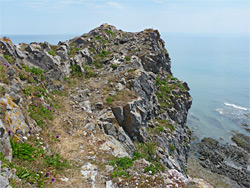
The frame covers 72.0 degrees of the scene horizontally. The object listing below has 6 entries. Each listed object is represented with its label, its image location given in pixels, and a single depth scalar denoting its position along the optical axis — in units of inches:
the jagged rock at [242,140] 1872.5
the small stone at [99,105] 756.6
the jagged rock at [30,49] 892.0
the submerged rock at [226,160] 1493.6
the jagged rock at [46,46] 1009.3
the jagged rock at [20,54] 807.2
